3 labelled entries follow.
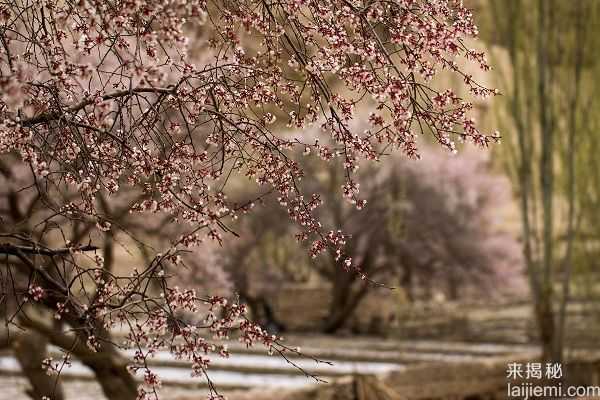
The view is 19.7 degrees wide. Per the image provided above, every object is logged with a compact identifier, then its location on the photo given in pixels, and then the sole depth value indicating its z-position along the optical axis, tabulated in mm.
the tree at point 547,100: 15788
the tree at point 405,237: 37067
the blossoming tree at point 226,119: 4815
